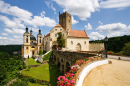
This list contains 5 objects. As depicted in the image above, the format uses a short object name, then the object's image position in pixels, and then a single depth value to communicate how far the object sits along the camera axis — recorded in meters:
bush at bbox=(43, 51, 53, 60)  28.25
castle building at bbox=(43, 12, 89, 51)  32.97
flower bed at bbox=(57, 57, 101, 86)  3.27
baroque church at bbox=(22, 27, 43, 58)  37.25
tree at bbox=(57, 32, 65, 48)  29.16
